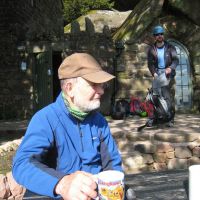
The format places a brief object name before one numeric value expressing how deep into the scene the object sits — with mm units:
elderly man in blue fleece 1984
